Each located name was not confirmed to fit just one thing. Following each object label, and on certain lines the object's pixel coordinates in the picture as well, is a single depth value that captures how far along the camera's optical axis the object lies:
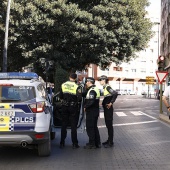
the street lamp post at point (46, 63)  20.23
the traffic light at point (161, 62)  19.86
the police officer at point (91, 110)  8.70
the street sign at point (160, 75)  19.38
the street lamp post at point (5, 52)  20.42
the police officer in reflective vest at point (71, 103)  8.72
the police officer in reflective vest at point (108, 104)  9.01
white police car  6.93
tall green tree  23.02
